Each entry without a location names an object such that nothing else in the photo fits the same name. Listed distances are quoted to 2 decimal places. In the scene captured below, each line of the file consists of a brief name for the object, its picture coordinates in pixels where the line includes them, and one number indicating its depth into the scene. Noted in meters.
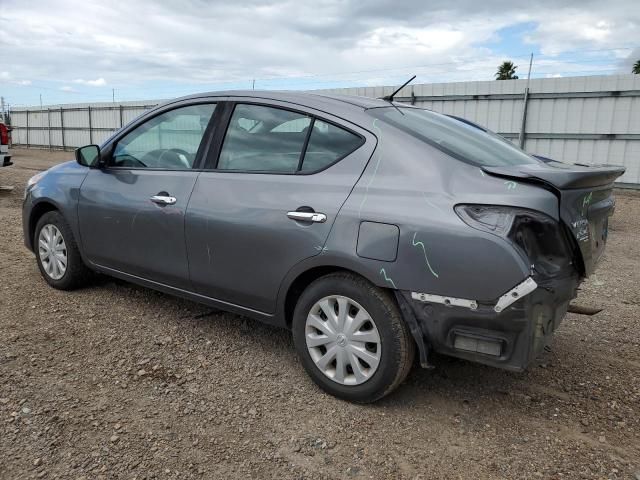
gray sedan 2.39
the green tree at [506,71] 47.62
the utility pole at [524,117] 13.37
